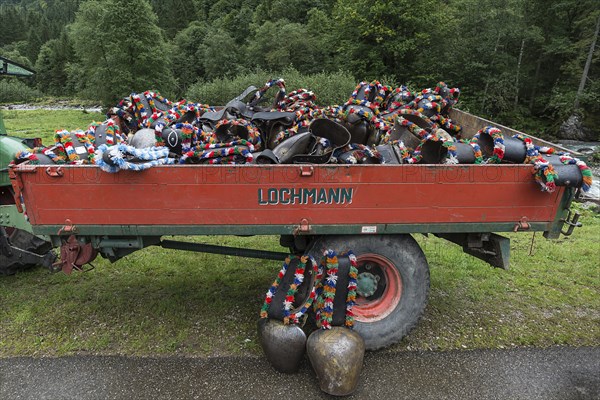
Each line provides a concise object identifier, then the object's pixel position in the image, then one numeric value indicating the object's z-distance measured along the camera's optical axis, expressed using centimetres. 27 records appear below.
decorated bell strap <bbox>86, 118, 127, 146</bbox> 350
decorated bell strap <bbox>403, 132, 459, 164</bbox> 334
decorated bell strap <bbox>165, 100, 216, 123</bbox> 400
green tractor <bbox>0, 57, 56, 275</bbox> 395
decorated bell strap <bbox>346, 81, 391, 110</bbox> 479
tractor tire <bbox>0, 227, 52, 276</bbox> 414
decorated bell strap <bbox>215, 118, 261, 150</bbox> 370
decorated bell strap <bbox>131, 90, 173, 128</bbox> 421
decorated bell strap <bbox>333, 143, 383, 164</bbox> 330
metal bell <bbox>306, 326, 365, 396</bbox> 288
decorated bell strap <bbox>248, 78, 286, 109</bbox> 467
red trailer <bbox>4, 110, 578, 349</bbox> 293
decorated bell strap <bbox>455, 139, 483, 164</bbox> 325
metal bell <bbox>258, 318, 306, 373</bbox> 307
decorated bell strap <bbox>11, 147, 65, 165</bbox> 304
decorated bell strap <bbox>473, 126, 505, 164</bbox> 323
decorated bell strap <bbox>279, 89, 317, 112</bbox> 462
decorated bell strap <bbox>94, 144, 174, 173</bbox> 279
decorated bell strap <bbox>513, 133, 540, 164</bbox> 317
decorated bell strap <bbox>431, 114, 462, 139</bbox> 447
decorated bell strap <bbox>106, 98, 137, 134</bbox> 427
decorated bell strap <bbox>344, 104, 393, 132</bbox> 396
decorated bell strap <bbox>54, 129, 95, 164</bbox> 320
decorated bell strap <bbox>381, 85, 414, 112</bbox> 458
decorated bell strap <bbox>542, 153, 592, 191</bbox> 298
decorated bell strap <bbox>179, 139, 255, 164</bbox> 326
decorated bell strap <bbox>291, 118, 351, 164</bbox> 329
